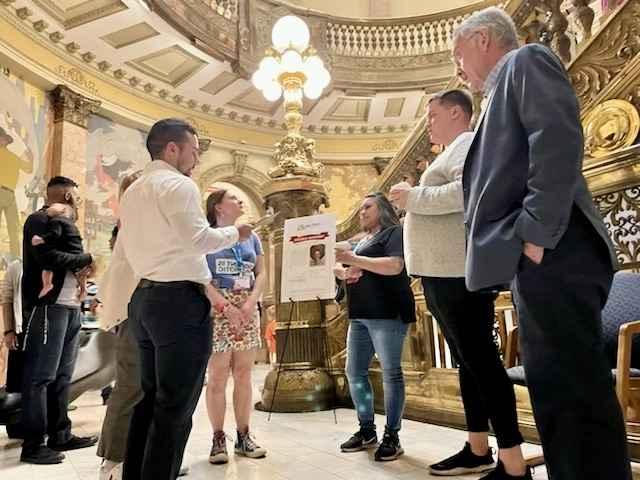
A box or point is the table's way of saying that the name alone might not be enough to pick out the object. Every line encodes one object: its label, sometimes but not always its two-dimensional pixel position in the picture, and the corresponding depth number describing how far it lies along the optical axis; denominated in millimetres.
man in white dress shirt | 1825
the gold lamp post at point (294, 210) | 4598
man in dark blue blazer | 1236
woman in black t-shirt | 2877
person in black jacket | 3162
